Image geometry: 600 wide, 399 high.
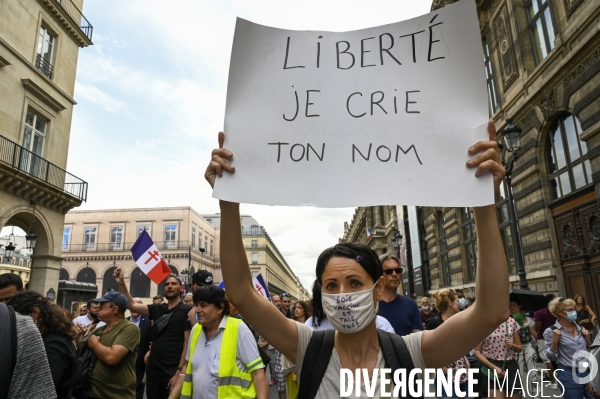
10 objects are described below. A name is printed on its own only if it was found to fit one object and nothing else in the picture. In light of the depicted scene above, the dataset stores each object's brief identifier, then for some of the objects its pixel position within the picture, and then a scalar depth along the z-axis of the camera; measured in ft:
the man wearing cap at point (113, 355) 13.41
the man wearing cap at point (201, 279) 18.80
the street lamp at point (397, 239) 72.09
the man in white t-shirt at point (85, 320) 24.32
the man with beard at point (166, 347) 17.47
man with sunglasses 15.23
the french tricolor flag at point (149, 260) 26.25
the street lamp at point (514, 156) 33.45
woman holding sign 5.99
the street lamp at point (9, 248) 51.51
